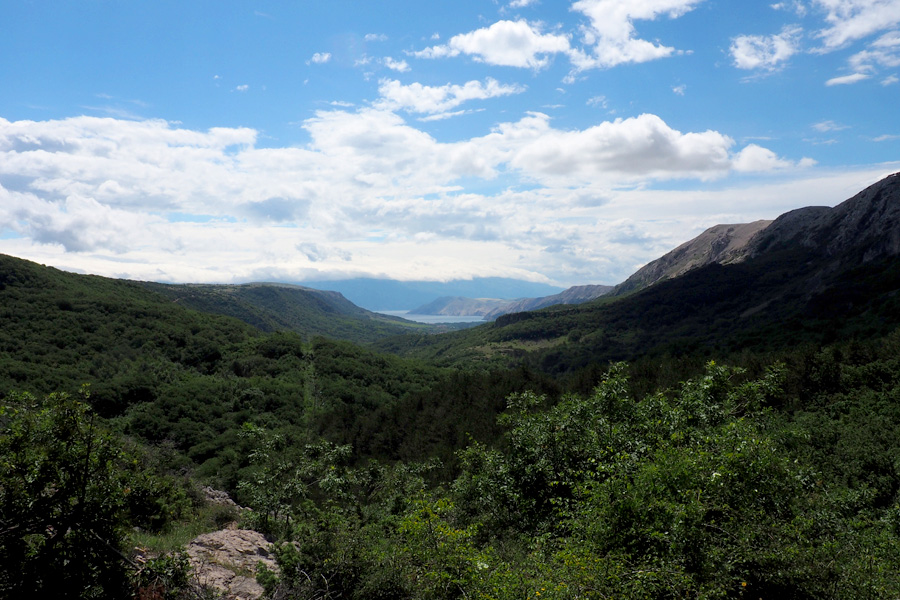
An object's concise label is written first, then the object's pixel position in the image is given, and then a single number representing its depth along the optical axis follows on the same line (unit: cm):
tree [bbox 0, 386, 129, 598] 709
